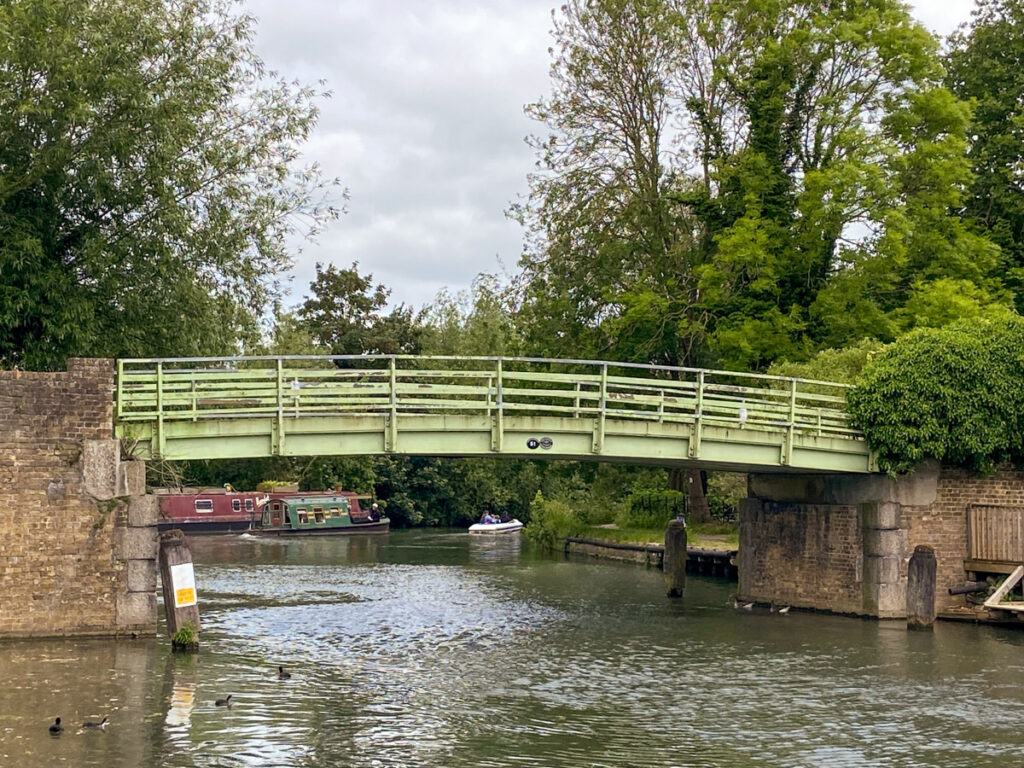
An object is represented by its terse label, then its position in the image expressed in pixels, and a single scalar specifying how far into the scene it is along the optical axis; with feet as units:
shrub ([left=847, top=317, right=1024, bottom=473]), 90.17
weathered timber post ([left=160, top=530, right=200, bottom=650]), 74.95
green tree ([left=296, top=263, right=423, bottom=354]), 262.06
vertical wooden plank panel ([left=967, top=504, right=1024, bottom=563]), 90.63
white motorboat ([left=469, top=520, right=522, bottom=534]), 220.64
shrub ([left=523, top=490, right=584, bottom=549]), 177.78
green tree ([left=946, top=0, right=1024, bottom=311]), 136.46
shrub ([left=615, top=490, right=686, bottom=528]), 163.02
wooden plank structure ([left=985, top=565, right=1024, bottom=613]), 86.02
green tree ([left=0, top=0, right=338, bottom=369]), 92.17
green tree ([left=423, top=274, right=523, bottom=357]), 264.11
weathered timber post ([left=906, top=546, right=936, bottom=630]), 88.07
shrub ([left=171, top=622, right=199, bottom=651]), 75.05
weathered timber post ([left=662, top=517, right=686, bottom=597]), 111.24
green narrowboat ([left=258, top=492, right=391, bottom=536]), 207.10
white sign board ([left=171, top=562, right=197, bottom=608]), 75.05
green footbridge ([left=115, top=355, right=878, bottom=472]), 77.00
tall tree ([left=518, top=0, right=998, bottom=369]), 122.83
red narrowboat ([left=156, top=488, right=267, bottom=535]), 202.39
